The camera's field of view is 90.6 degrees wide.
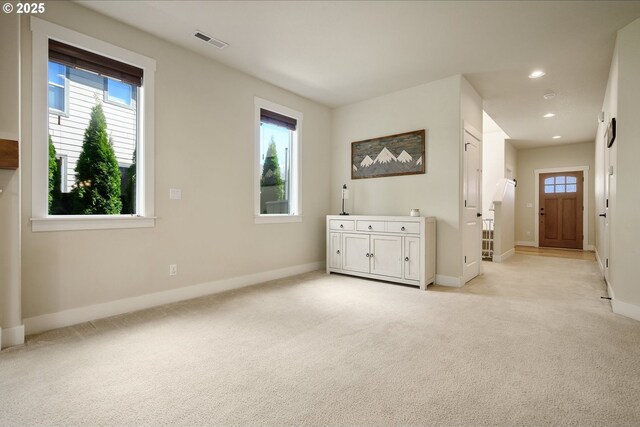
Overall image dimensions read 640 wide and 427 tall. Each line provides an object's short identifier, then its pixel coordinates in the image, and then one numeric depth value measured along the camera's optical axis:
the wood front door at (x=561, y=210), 7.98
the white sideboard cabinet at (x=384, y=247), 3.93
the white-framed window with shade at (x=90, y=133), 2.50
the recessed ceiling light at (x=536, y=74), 3.91
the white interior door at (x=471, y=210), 4.25
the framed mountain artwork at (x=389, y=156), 4.39
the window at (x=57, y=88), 2.62
